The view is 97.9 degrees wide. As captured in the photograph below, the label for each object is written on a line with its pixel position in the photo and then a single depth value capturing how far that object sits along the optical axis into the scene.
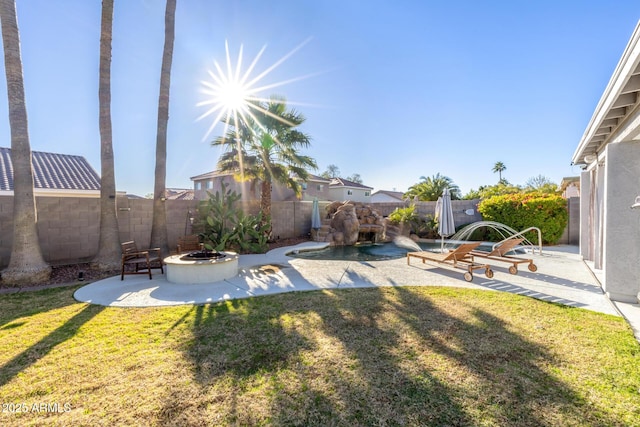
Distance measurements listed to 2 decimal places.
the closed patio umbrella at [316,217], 16.44
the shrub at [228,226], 11.33
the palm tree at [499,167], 60.01
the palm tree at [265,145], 13.14
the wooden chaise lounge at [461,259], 7.52
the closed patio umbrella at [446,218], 11.19
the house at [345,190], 36.94
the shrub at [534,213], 13.73
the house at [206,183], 27.47
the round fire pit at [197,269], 7.21
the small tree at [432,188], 26.25
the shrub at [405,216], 18.05
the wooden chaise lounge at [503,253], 8.04
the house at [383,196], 48.62
